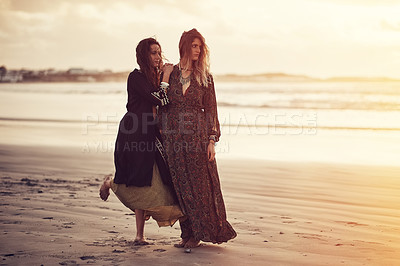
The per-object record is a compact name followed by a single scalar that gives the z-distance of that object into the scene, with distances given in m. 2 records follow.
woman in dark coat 4.54
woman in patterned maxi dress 4.56
